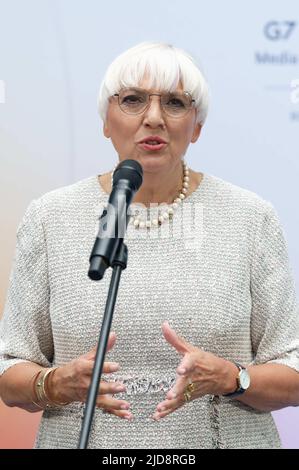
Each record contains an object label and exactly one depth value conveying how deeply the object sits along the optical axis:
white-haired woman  3.52
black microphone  3.07
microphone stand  3.02
